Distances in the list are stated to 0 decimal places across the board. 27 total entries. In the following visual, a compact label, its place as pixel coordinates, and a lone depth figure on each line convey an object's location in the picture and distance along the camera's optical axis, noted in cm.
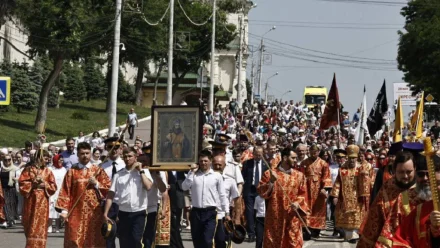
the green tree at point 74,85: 7144
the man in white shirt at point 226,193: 1534
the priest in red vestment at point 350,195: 2144
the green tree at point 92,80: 7600
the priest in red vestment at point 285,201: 1519
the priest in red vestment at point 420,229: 812
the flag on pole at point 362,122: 3092
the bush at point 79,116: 6057
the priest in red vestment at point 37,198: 1631
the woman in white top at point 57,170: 2334
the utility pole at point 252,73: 11255
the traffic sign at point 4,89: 2378
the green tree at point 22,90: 5675
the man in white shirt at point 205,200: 1510
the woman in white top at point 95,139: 2938
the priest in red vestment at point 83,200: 1496
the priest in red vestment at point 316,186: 2117
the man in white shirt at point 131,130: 4945
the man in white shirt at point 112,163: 1562
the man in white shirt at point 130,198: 1453
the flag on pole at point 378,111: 2872
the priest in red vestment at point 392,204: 902
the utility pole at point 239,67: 7604
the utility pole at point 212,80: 5808
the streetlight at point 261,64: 10562
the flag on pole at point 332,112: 2789
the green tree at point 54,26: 5038
